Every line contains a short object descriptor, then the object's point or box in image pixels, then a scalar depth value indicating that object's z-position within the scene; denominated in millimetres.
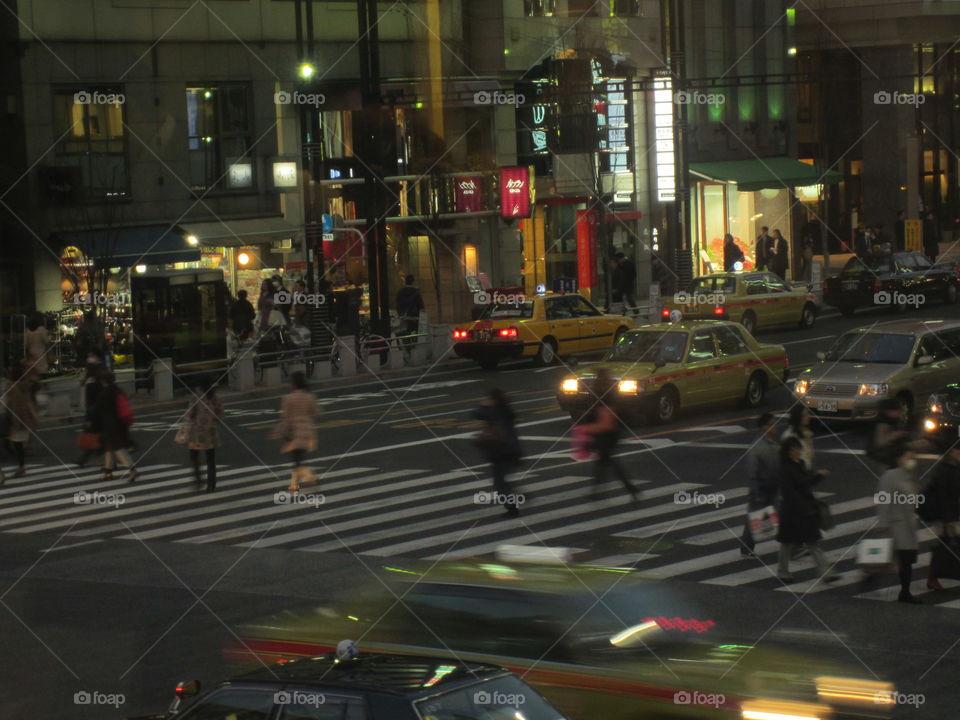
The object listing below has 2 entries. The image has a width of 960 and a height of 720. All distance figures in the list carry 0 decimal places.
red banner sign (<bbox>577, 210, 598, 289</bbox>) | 49594
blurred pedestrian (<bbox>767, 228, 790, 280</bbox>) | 49312
